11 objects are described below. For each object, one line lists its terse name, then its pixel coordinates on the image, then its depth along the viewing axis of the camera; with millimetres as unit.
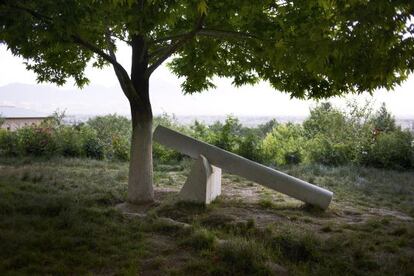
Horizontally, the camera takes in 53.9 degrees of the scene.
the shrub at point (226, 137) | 14672
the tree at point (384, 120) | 18848
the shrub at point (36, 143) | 14070
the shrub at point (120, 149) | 14898
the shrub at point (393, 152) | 13422
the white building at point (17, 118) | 23962
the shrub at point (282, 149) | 14344
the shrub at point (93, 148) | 14711
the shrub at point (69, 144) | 14330
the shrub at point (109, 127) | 15750
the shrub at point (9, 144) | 14125
